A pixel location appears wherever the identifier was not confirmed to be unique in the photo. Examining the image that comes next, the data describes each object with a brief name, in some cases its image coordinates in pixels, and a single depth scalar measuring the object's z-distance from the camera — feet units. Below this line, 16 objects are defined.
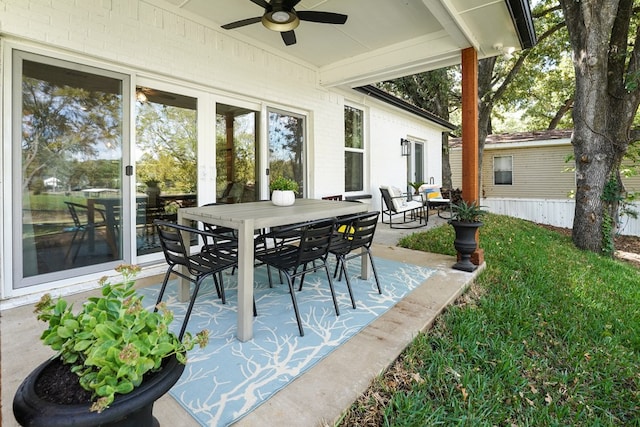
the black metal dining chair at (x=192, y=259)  6.98
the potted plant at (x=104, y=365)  3.00
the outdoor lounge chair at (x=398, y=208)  21.18
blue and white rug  5.19
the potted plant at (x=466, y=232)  11.76
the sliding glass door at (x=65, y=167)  8.93
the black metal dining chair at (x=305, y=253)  7.40
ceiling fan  9.37
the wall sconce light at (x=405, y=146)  27.71
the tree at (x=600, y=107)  17.94
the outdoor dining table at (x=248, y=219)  6.81
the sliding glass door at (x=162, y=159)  11.48
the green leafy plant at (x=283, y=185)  10.37
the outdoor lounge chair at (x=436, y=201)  24.13
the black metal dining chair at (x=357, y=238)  9.01
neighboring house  35.37
